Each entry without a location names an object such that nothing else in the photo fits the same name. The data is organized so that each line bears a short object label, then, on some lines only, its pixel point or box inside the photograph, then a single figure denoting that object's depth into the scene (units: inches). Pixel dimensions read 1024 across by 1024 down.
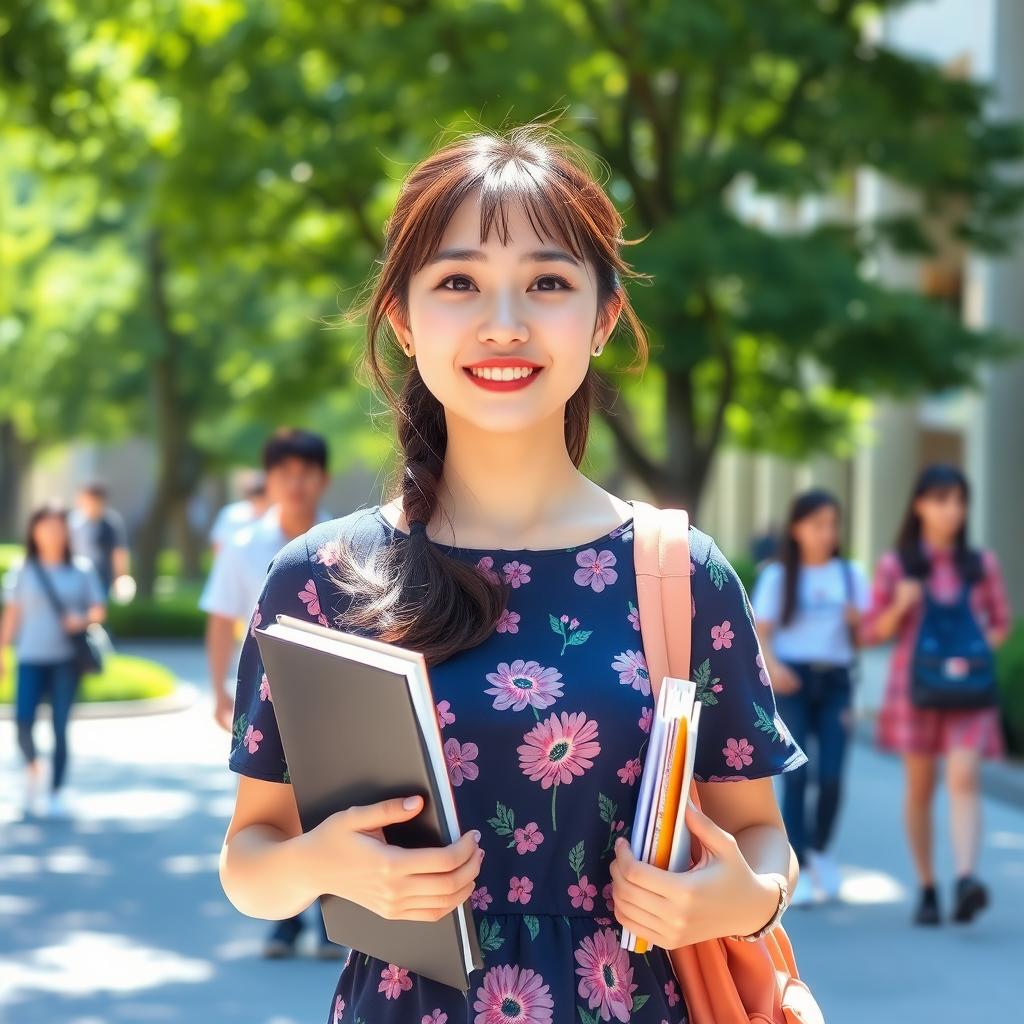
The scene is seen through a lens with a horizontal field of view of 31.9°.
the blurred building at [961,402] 880.9
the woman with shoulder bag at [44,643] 436.1
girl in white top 339.0
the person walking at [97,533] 809.5
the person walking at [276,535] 288.5
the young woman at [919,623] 321.4
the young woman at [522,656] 89.7
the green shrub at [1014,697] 503.5
